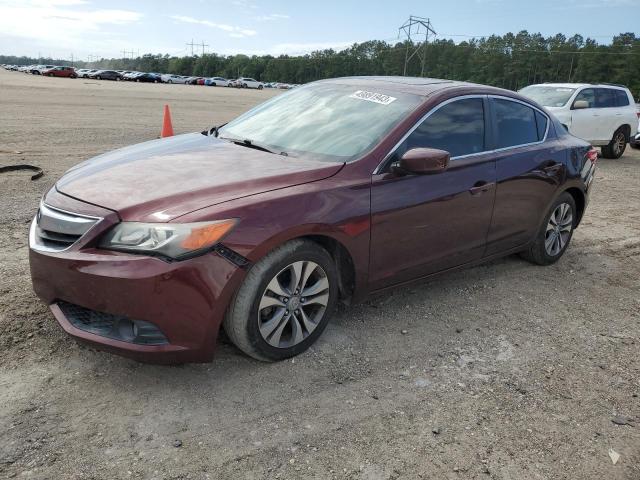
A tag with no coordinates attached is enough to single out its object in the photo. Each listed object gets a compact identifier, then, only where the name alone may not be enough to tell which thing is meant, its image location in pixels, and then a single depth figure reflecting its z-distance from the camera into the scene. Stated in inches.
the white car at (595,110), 499.8
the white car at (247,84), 3262.8
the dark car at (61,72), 2586.1
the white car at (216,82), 3311.0
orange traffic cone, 365.4
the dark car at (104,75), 2790.4
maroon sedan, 111.8
